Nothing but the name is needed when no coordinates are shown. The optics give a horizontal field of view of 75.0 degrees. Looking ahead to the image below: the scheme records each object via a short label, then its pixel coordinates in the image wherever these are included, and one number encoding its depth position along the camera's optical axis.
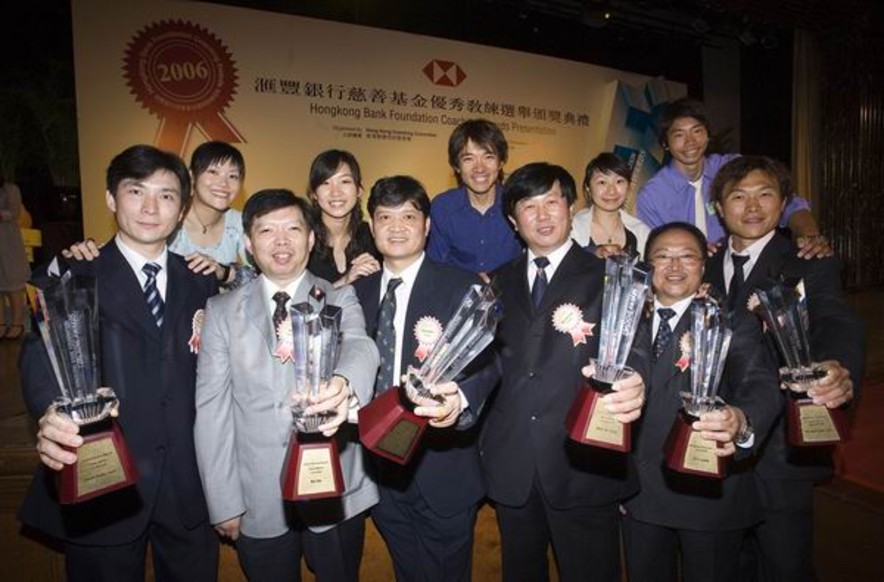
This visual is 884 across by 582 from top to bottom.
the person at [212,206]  2.88
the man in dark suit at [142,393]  1.92
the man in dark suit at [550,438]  2.06
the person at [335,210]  2.79
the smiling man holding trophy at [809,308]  2.16
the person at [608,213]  3.25
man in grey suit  1.91
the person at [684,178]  3.37
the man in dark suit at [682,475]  2.04
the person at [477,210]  3.20
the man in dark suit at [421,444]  2.09
